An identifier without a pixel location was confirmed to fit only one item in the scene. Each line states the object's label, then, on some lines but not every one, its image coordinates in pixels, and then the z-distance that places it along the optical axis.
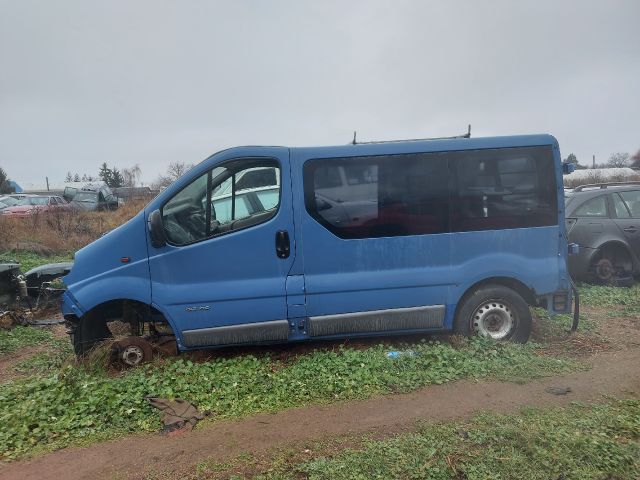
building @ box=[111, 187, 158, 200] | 39.76
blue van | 4.71
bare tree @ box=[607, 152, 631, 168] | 68.38
